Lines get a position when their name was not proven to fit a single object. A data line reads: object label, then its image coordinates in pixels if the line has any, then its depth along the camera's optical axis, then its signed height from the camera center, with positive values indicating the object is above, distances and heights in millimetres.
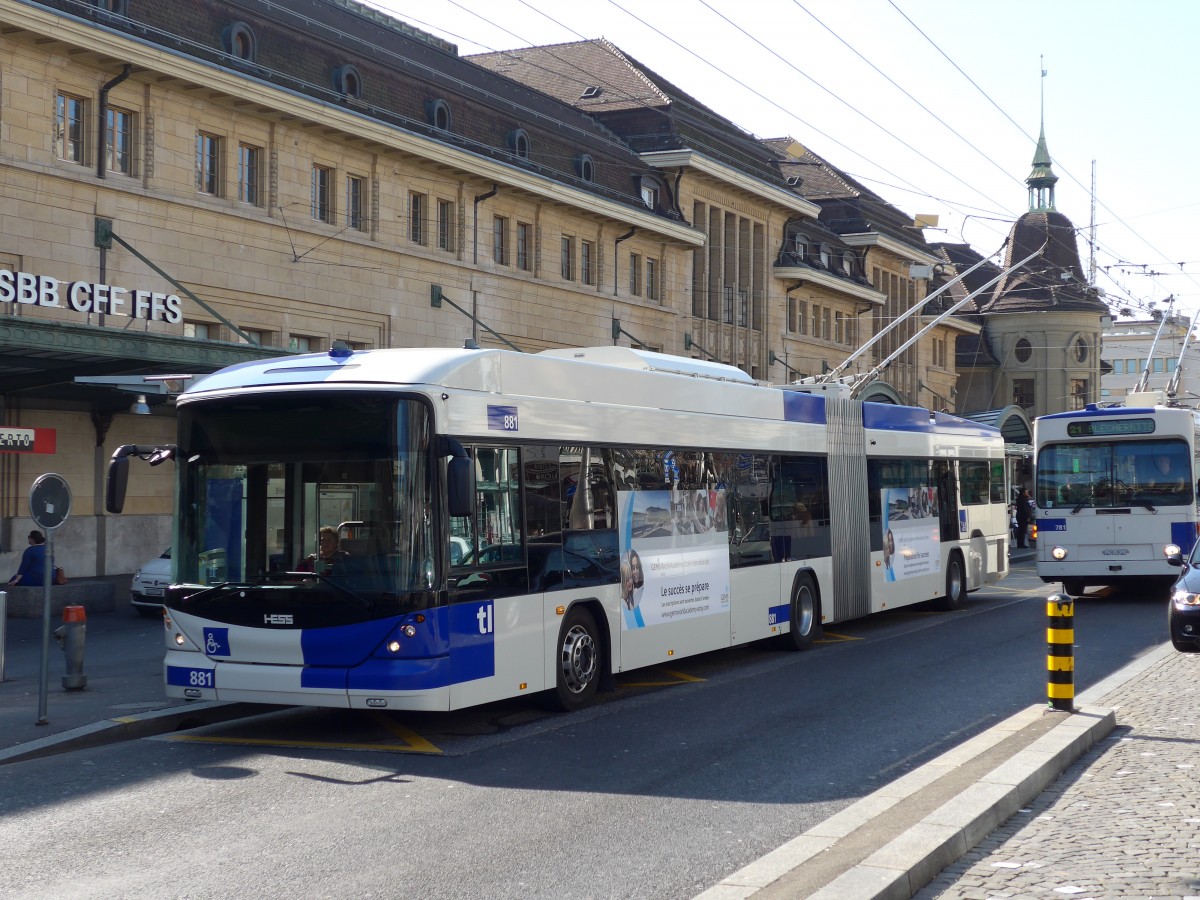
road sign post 11328 +112
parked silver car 22016 -1005
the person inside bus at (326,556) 10297 -251
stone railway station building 24422 +6858
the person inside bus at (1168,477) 22922 +584
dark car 15312 -1064
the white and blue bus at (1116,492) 22984 +363
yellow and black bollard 10516 -984
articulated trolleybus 10234 -60
